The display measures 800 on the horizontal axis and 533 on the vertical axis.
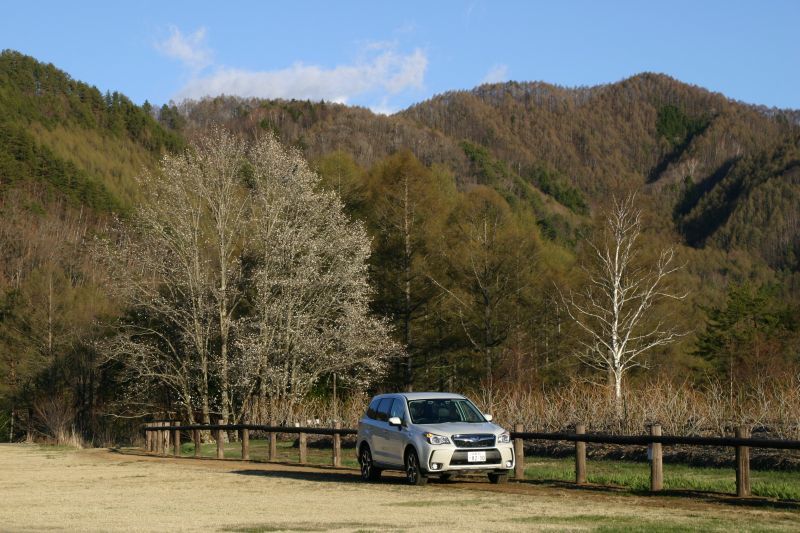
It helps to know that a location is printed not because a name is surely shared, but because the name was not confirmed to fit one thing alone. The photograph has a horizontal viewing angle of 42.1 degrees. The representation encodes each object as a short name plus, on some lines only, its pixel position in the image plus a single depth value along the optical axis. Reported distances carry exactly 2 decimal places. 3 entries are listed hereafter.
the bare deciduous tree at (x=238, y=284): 46.38
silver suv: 19.03
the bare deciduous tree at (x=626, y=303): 52.84
